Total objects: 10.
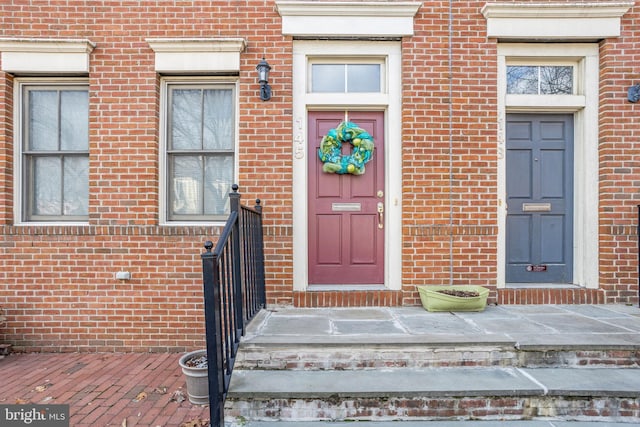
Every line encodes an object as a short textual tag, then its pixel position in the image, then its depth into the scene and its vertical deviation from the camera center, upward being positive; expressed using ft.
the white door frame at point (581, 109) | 14.29 +3.98
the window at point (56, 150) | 14.64 +2.36
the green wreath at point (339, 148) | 14.26 +2.40
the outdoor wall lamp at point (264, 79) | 13.33 +4.76
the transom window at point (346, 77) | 14.70 +5.28
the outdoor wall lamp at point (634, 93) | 13.76 +4.40
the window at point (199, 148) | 14.74 +2.44
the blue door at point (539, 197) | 14.80 +0.62
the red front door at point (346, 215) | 14.60 -0.09
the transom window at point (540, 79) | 14.83 +5.29
